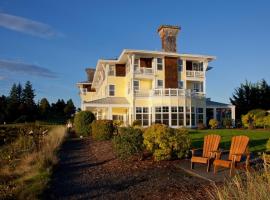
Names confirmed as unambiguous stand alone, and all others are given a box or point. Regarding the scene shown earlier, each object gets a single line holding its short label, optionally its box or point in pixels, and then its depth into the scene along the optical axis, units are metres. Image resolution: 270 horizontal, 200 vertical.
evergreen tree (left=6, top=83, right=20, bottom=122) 60.29
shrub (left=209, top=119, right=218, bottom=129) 34.19
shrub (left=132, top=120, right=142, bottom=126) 30.77
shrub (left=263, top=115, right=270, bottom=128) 28.86
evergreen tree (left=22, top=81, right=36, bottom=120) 103.12
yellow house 34.22
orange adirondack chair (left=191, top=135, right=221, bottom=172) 10.02
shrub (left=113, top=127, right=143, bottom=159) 12.02
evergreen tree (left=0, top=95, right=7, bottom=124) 55.66
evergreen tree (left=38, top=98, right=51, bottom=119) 71.42
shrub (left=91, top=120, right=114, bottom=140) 21.18
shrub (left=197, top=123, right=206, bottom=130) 34.06
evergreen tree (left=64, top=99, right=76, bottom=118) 77.43
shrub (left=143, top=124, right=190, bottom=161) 11.62
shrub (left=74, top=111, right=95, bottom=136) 26.64
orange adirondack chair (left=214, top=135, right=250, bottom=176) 9.11
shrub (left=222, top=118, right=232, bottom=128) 35.62
